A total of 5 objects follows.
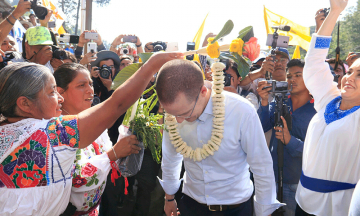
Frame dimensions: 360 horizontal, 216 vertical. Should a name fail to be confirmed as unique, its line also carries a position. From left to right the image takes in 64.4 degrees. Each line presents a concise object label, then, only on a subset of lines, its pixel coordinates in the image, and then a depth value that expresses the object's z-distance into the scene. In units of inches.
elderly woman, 65.2
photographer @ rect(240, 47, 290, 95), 166.2
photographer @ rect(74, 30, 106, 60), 226.5
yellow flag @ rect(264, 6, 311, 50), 215.2
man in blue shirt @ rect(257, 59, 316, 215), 128.6
